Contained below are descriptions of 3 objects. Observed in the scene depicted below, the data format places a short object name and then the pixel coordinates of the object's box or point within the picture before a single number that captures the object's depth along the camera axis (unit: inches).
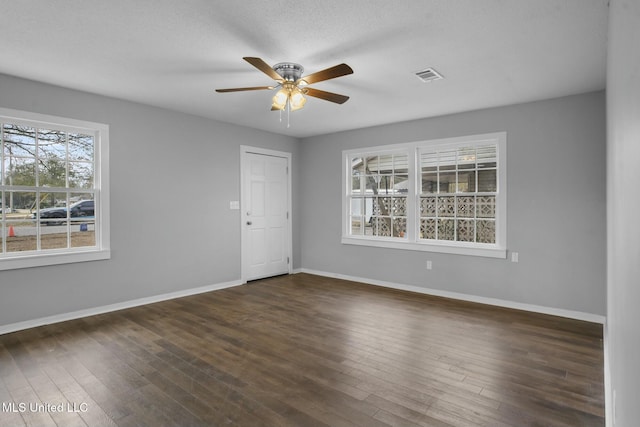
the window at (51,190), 142.8
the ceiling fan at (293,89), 120.6
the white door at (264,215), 228.1
